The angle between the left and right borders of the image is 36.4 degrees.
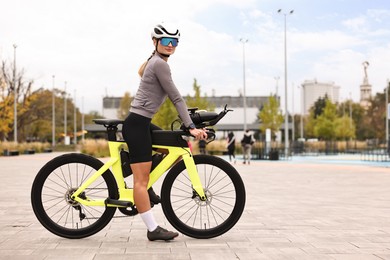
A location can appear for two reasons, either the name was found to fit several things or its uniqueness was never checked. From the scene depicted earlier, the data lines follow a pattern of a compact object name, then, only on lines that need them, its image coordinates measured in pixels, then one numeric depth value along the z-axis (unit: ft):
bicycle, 16.56
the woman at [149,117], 16.19
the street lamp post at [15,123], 143.43
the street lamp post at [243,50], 164.35
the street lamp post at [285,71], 120.26
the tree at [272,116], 171.83
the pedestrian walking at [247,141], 79.25
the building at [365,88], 594.28
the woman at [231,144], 86.22
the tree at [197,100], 144.37
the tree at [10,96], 154.81
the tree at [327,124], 186.80
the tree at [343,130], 205.26
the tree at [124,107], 249.55
